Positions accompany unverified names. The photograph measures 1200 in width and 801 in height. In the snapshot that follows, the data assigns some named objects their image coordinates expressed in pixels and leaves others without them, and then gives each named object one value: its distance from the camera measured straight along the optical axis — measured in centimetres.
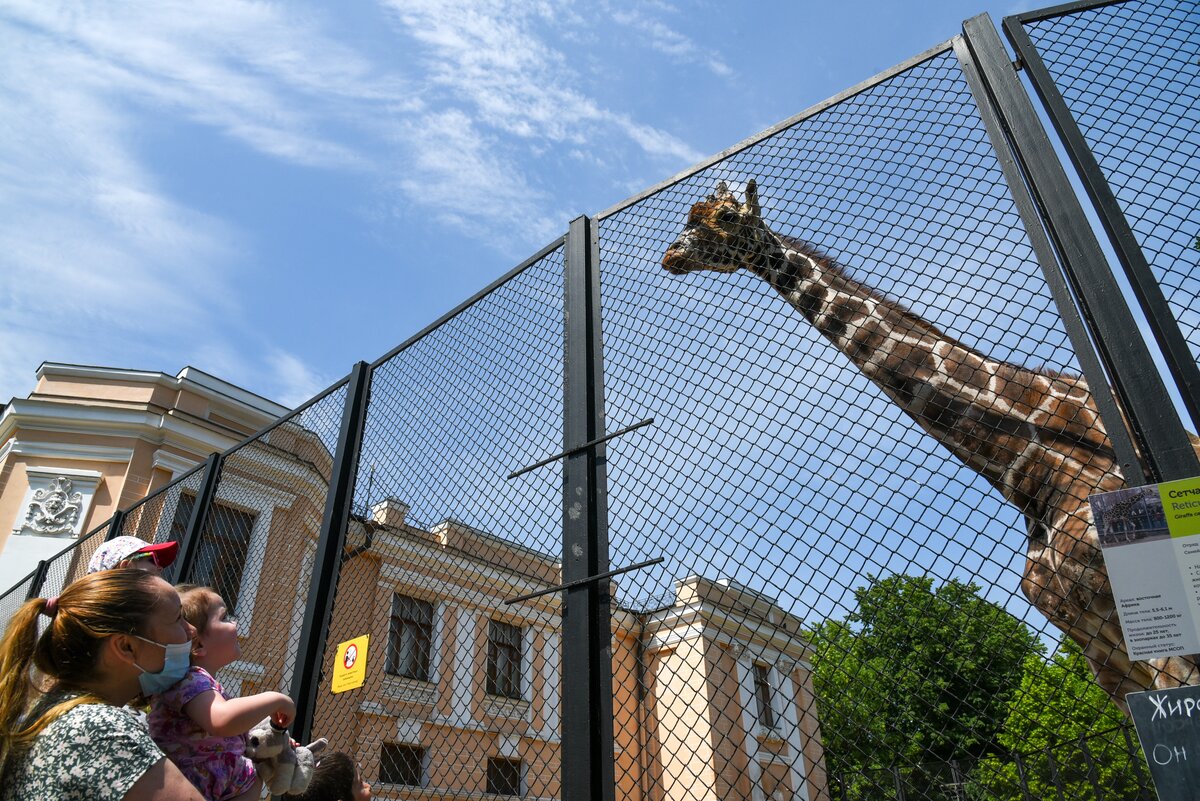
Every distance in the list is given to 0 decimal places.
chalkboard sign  160
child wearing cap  252
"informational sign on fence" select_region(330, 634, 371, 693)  346
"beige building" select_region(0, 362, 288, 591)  1312
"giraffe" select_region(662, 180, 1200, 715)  300
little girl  205
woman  154
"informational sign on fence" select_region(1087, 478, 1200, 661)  170
